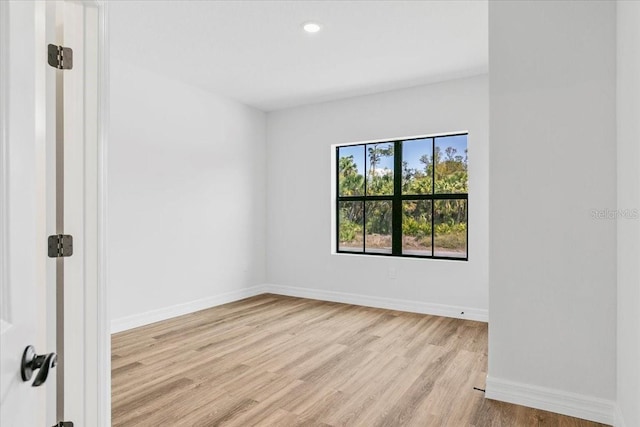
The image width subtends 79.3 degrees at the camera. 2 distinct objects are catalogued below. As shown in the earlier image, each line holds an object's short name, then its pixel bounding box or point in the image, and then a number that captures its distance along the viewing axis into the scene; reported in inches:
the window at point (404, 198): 170.6
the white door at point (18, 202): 29.0
